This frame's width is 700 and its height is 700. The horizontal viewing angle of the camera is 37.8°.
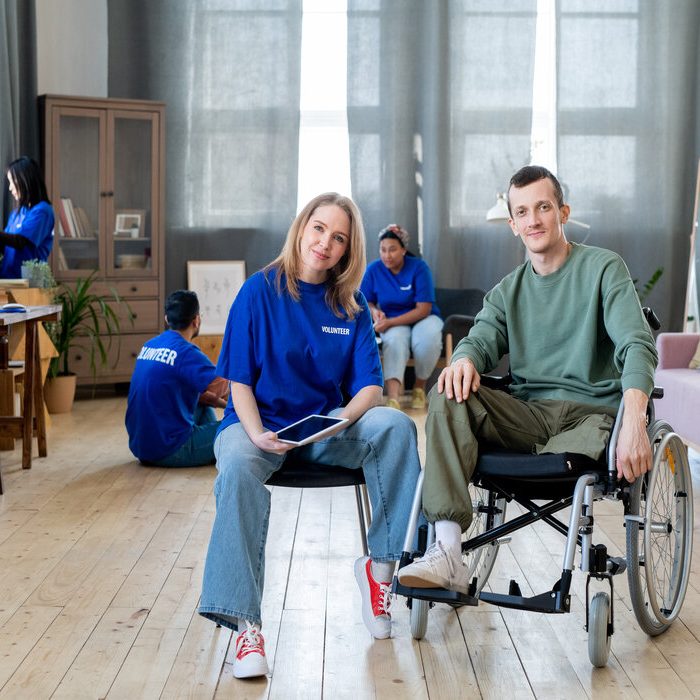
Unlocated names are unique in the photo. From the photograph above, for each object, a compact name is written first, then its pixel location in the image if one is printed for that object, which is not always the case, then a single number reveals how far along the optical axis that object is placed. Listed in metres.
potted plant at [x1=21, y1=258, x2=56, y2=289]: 5.00
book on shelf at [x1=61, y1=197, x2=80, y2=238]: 5.92
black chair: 2.27
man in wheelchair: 2.08
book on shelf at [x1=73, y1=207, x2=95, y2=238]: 5.96
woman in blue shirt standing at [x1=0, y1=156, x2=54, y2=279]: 5.06
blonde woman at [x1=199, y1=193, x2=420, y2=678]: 2.26
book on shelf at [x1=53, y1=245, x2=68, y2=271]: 5.89
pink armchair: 3.89
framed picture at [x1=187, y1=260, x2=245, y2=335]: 6.43
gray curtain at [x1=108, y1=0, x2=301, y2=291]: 6.34
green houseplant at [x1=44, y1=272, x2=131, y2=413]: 5.42
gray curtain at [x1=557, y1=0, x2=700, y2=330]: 6.57
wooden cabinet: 5.89
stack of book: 5.91
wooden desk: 4.02
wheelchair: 2.01
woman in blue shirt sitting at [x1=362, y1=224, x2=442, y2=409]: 5.87
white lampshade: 6.16
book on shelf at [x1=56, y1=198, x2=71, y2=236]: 5.90
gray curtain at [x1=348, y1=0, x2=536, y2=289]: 6.47
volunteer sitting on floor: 3.95
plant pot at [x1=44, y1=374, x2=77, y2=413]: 5.47
